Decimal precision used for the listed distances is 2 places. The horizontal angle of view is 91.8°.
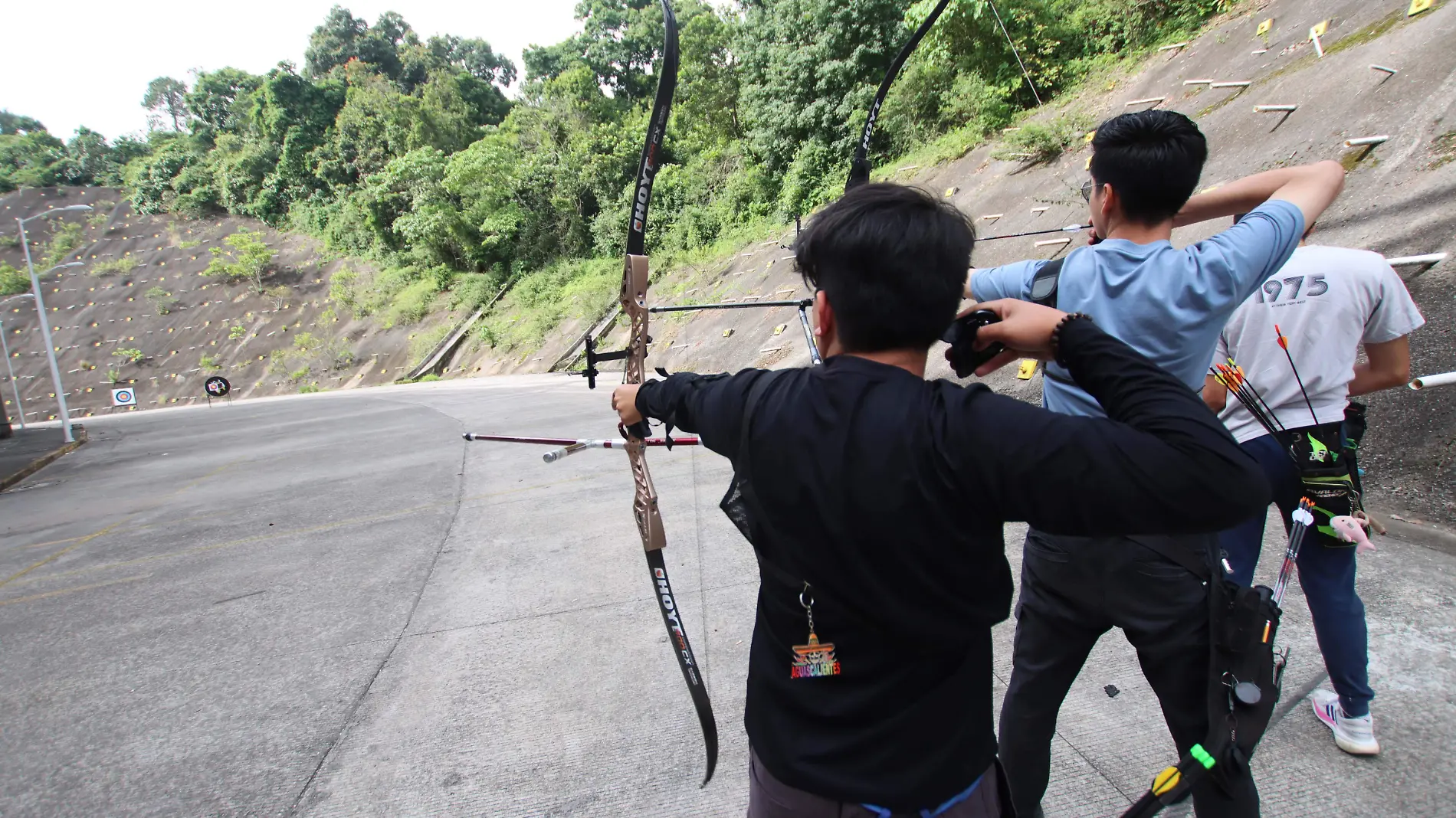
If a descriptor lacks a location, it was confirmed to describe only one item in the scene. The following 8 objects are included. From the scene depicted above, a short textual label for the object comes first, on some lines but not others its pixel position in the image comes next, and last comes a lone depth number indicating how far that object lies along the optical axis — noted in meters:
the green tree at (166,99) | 82.88
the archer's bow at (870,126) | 2.43
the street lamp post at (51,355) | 17.17
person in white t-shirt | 2.05
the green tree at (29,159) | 60.53
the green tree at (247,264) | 46.31
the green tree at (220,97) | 61.66
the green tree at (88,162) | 63.88
